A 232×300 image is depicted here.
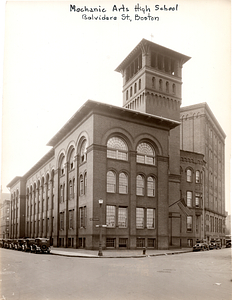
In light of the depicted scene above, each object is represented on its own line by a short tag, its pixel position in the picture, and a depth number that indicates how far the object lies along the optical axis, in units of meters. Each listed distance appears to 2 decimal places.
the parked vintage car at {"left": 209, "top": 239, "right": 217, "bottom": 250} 51.42
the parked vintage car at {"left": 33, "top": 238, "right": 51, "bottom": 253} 36.10
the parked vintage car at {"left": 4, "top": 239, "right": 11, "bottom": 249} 51.72
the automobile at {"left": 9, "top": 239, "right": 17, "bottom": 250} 47.58
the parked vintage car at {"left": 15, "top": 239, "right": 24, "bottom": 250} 43.98
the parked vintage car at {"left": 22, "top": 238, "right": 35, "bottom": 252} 38.99
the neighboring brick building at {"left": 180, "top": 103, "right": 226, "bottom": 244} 62.03
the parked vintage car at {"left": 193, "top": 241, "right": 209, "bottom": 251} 45.34
